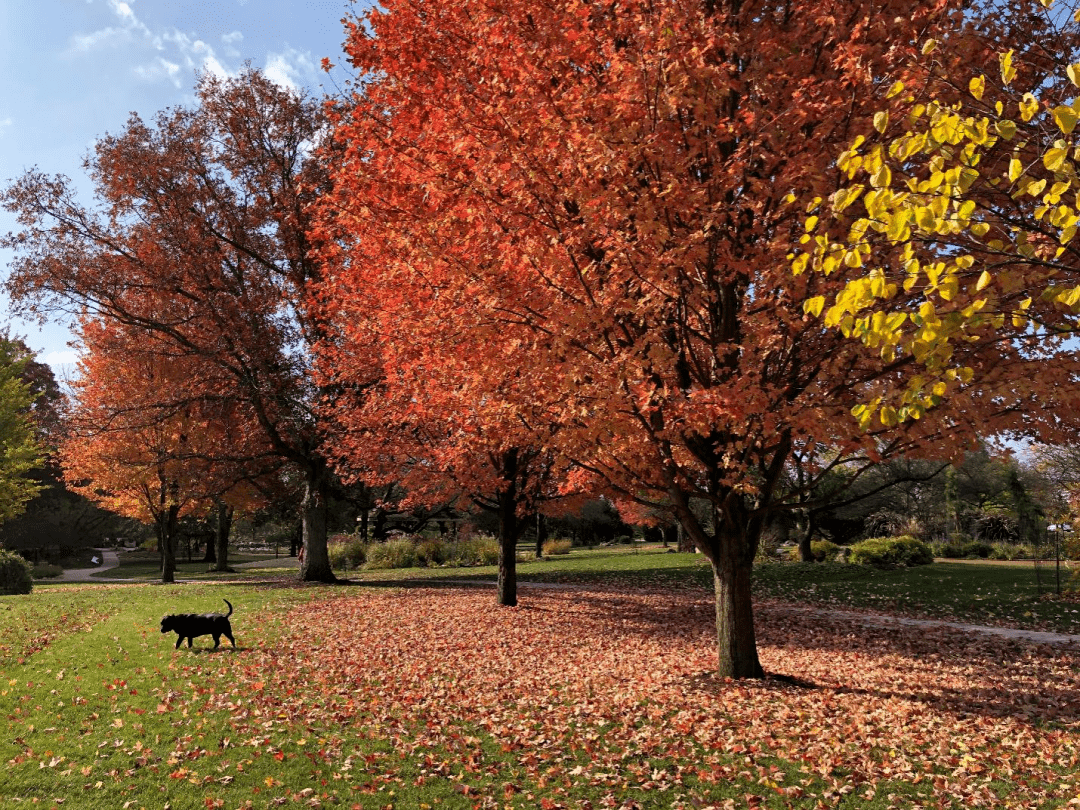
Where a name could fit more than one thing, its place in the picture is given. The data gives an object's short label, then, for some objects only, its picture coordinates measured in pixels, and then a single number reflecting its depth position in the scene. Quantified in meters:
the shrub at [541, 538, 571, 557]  35.06
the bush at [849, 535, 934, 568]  21.05
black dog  9.98
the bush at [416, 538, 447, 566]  28.31
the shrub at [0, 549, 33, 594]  20.62
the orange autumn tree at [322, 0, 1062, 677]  5.94
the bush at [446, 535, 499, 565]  28.95
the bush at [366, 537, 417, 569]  28.14
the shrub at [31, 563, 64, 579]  31.28
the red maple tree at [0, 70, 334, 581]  18.11
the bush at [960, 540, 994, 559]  26.33
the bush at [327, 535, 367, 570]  28.00
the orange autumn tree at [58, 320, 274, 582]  19.80
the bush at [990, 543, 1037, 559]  25.85
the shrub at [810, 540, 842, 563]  23.61
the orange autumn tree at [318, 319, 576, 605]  7.97
